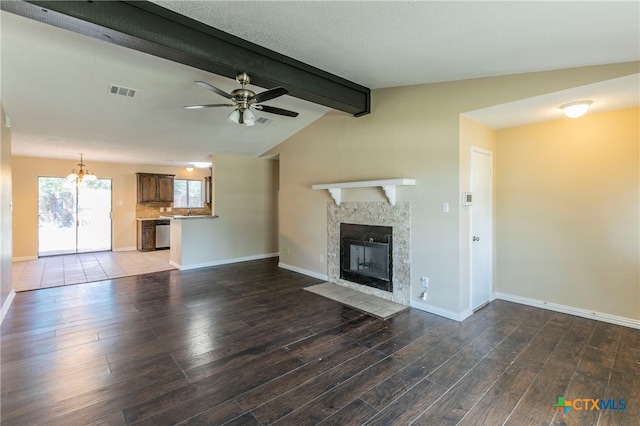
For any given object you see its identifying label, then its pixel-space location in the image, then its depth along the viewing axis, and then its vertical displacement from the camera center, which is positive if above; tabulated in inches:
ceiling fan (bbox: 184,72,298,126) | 115.9 +46.8
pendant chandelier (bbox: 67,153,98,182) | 280.8 +33.6
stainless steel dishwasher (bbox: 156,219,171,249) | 345.7 -25.6
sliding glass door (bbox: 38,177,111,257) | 302.2 -4.5
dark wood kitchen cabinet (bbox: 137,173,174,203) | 346.0 +28.6
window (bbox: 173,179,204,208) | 375.9 +23.9
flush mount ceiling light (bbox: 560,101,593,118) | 121.0 +43.1
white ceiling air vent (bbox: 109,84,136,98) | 145.7 +62.0
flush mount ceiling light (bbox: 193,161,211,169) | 323.1 +54.0
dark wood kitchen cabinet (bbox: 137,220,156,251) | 337.7 -27.1
